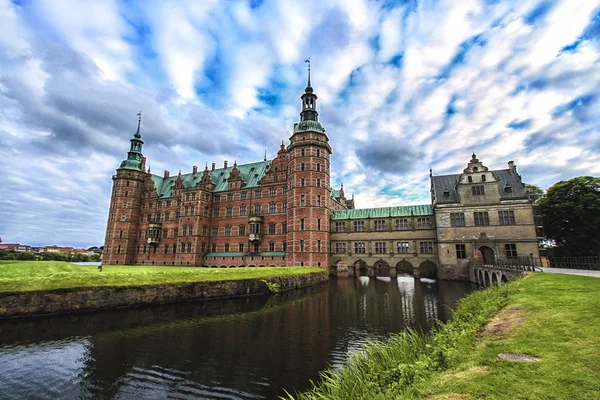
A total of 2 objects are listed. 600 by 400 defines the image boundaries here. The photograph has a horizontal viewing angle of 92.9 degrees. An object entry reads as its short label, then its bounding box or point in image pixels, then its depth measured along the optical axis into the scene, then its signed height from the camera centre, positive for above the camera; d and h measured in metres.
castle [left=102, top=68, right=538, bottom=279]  40.12 +5.89
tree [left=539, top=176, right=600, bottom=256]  35.69 +5.27
